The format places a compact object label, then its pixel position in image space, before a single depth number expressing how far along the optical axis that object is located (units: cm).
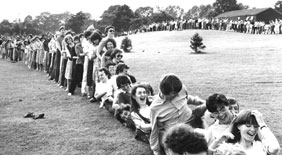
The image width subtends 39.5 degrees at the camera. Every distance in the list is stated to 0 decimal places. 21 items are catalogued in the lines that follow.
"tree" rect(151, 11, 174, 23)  8612
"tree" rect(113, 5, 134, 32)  8750
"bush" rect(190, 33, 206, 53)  2722
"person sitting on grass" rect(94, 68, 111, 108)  912
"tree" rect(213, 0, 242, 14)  9744
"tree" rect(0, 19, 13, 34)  7794
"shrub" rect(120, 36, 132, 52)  3288
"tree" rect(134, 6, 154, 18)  13754
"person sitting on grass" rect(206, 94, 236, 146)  473
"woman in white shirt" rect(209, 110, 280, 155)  408
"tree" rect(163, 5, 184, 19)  15592
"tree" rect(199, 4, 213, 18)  13284
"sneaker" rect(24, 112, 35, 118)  882
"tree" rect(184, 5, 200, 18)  15250
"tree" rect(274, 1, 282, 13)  10491
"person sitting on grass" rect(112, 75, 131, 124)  772
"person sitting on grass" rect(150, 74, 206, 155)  503
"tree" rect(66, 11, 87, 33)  8596
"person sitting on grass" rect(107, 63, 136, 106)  870
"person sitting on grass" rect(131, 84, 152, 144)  636
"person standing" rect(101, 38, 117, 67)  1016
